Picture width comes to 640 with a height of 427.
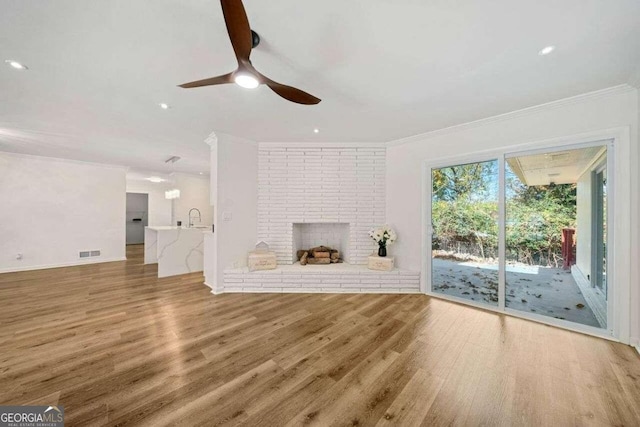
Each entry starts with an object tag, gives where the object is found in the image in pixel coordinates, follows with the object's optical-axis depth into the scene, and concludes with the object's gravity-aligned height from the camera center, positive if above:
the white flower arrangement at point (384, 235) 3.51 -0.32
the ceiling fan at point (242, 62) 1.06 +0.93
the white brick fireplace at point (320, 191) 3.78 +0.40
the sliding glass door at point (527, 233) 2.38 -0.21
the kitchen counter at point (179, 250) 4.23 -0.73
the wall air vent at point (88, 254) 5.16 -0.96
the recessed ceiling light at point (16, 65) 1.72 +1.17
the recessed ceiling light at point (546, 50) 1.56 +1.18
